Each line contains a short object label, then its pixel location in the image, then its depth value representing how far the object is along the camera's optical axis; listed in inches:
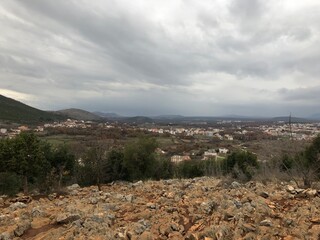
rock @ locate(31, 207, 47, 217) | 405.7
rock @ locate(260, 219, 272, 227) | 299.6
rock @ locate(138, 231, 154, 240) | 293.8
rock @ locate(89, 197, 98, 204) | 481.7
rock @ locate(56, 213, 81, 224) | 361.4
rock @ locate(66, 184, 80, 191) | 728.8
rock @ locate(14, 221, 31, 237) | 341.4
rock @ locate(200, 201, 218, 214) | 369.4
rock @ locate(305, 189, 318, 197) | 402.3
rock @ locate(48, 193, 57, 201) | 615.5
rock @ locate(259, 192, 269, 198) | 416.2
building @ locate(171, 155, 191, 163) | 2050.9
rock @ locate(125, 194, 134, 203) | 475.2
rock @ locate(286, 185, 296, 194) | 429.2
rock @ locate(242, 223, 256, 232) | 292.2
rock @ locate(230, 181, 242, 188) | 531.9
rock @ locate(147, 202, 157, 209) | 403.5
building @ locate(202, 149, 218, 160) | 2626.0
